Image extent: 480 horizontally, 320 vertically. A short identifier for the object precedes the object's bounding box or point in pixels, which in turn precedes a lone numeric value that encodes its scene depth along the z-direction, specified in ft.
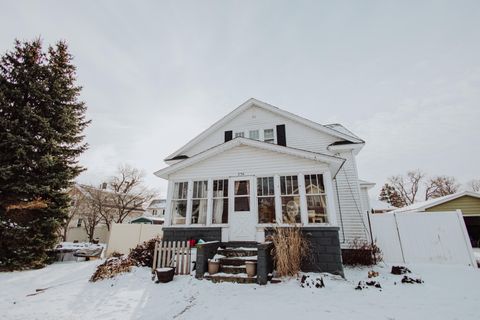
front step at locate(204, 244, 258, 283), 21.88
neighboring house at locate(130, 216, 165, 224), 68.64
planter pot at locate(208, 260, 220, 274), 23.25
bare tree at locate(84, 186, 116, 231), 84.43
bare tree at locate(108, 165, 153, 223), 90.02
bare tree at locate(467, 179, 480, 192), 144.25
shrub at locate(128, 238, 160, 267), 29.12
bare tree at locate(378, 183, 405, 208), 130.93
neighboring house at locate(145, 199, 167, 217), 136.67
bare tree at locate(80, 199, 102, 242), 84.07
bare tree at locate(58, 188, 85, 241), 83.33
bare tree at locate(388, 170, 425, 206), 137.08
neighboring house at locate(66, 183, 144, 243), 84.88
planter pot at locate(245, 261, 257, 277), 21.97
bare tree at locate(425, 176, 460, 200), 129.39
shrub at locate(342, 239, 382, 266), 30.42
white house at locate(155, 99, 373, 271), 26.91
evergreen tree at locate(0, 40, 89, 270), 32.91
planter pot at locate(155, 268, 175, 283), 22.29
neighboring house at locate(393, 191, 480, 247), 50.58
